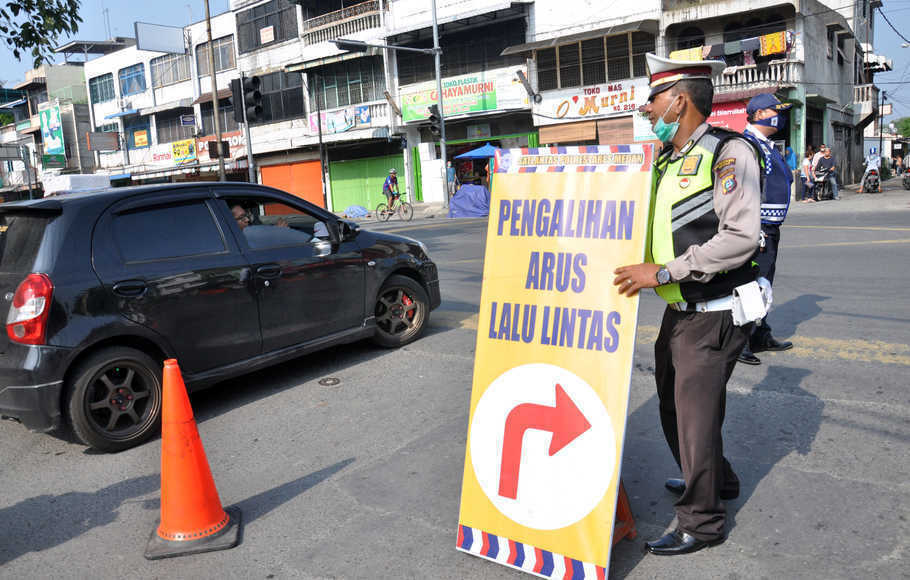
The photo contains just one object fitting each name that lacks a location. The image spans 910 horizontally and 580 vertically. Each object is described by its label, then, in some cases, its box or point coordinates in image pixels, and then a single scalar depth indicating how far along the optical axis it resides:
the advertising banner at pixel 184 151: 40.48
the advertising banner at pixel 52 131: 50.53
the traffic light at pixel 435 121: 25.19
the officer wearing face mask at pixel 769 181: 4.91
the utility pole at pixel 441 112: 25.76
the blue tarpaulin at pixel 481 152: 24.41
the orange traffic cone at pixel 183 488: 3.09
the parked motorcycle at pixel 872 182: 24.33
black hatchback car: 4.06
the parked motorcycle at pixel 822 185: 21.77
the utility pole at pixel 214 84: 23.32
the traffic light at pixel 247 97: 14.47
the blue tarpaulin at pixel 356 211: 29.84
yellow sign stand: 2.52
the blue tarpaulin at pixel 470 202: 23.02
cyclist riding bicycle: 26.27
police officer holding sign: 2.48
